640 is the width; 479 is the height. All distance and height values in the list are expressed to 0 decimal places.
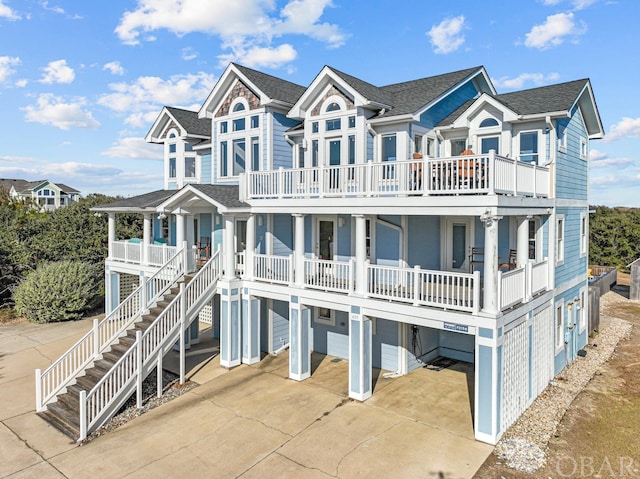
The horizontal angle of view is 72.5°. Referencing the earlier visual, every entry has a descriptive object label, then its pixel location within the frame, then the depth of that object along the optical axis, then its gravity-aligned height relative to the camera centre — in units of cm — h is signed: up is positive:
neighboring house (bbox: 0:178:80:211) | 7138 +575
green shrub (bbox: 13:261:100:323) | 2105 -342
